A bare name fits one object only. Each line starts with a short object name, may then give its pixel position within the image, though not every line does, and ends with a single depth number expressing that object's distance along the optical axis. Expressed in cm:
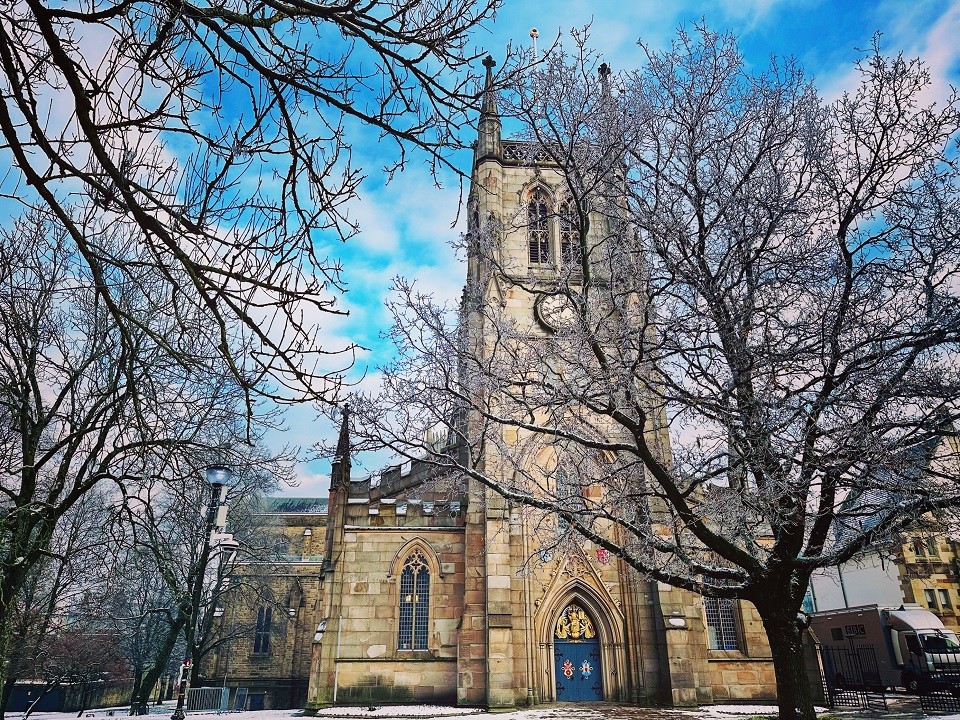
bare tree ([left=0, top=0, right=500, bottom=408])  357
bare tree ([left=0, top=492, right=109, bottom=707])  1441
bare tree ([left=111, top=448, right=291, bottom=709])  854
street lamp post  1152
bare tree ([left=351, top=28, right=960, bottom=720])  848
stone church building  1808
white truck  2045
